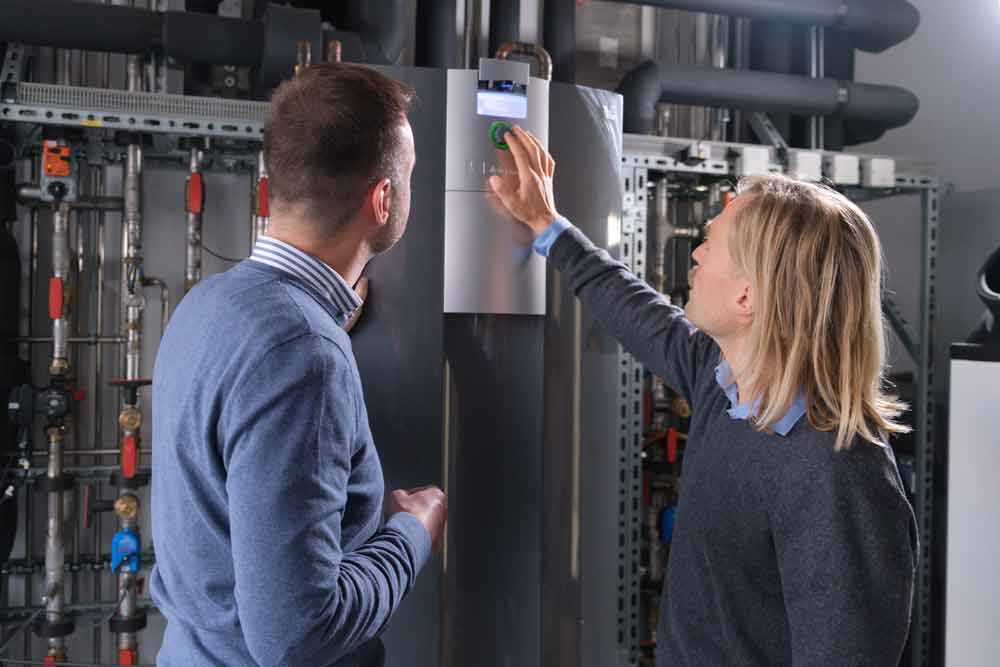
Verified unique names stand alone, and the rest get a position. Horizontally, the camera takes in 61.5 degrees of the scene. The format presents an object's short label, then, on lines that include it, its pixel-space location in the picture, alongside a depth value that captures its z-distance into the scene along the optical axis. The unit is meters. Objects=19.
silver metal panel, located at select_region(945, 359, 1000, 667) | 1.88
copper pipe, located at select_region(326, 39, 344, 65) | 1.60
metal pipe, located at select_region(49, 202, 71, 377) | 2.15
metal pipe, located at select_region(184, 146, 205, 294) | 2.25
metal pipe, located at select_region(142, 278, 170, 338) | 2.35
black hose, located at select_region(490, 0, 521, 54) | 1.57
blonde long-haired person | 0.95
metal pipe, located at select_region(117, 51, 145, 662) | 2.20
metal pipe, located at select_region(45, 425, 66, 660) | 2.16
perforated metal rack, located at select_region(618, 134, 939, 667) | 2.14
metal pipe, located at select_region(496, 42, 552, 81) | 1.50
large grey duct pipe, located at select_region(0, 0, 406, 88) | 2.04
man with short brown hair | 0.82
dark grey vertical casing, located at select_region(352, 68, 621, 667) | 1.38
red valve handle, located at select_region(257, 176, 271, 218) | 2.17
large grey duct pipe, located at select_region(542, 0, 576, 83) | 1.88
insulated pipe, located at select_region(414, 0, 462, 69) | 1.57
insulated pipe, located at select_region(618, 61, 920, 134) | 2.50
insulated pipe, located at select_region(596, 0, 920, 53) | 2.51
